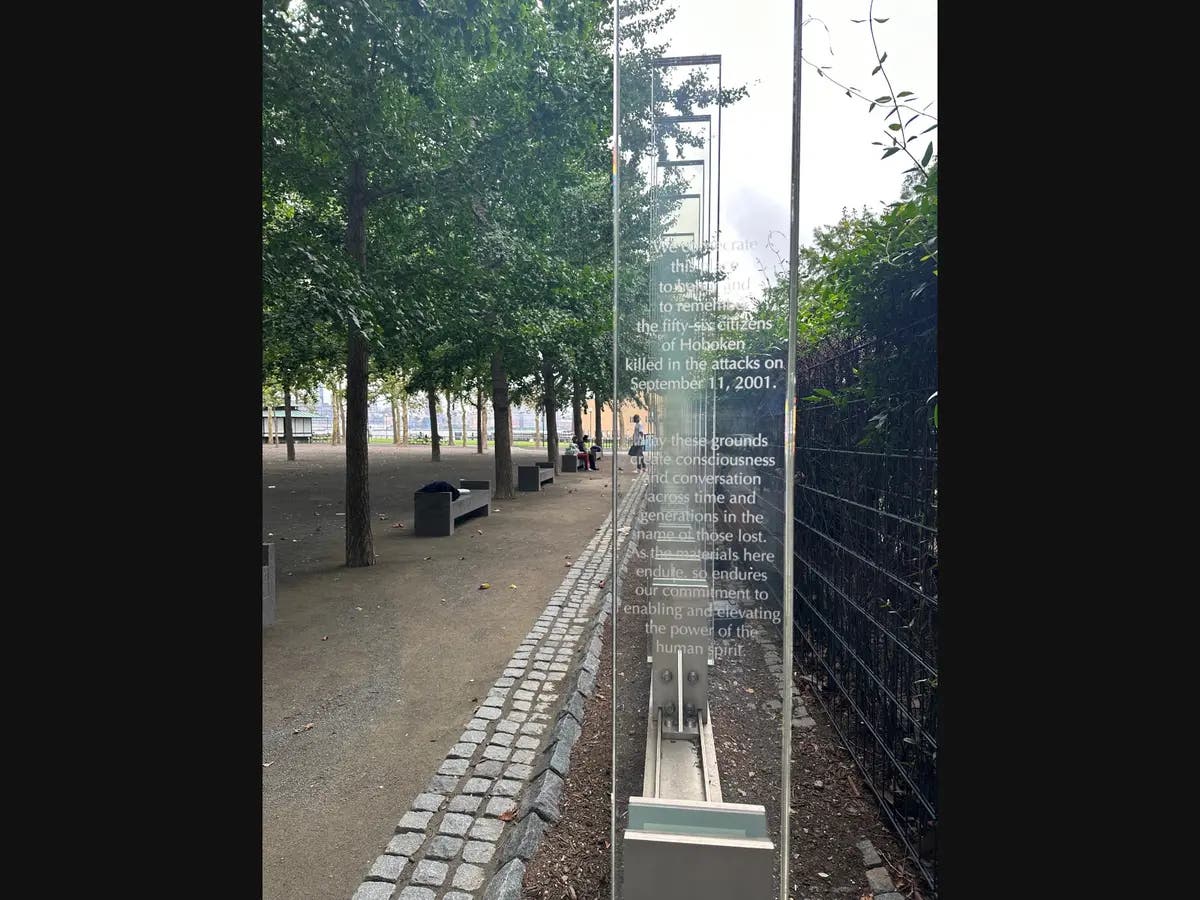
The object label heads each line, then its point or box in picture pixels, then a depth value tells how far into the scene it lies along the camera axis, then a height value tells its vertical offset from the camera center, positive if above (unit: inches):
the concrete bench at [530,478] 575.2 -43.5
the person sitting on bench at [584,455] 784.0 -28.9
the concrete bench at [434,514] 357.1 -49.2
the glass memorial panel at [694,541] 80.4 -15.9
